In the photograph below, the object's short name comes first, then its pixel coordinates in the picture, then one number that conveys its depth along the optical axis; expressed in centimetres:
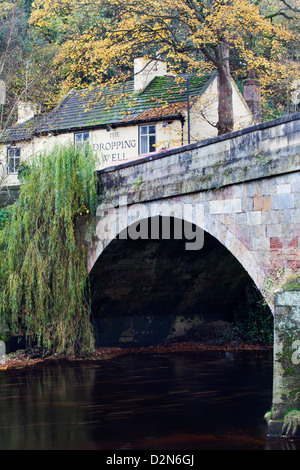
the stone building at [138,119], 2345
